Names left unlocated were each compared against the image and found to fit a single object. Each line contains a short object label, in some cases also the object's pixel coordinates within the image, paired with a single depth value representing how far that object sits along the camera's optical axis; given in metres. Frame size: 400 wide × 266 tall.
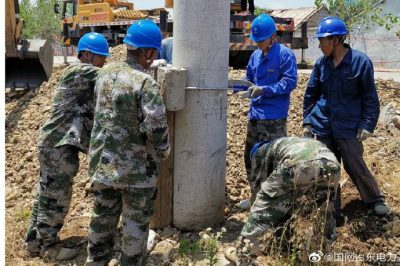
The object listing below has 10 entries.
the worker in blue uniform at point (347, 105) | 3.88
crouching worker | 3.24
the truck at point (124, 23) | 11.85
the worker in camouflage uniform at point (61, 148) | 3.86
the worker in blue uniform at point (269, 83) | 4.29
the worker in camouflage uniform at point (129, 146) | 3.23
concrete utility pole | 3.82
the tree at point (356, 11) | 23.34
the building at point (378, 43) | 23.28
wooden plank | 3.99
